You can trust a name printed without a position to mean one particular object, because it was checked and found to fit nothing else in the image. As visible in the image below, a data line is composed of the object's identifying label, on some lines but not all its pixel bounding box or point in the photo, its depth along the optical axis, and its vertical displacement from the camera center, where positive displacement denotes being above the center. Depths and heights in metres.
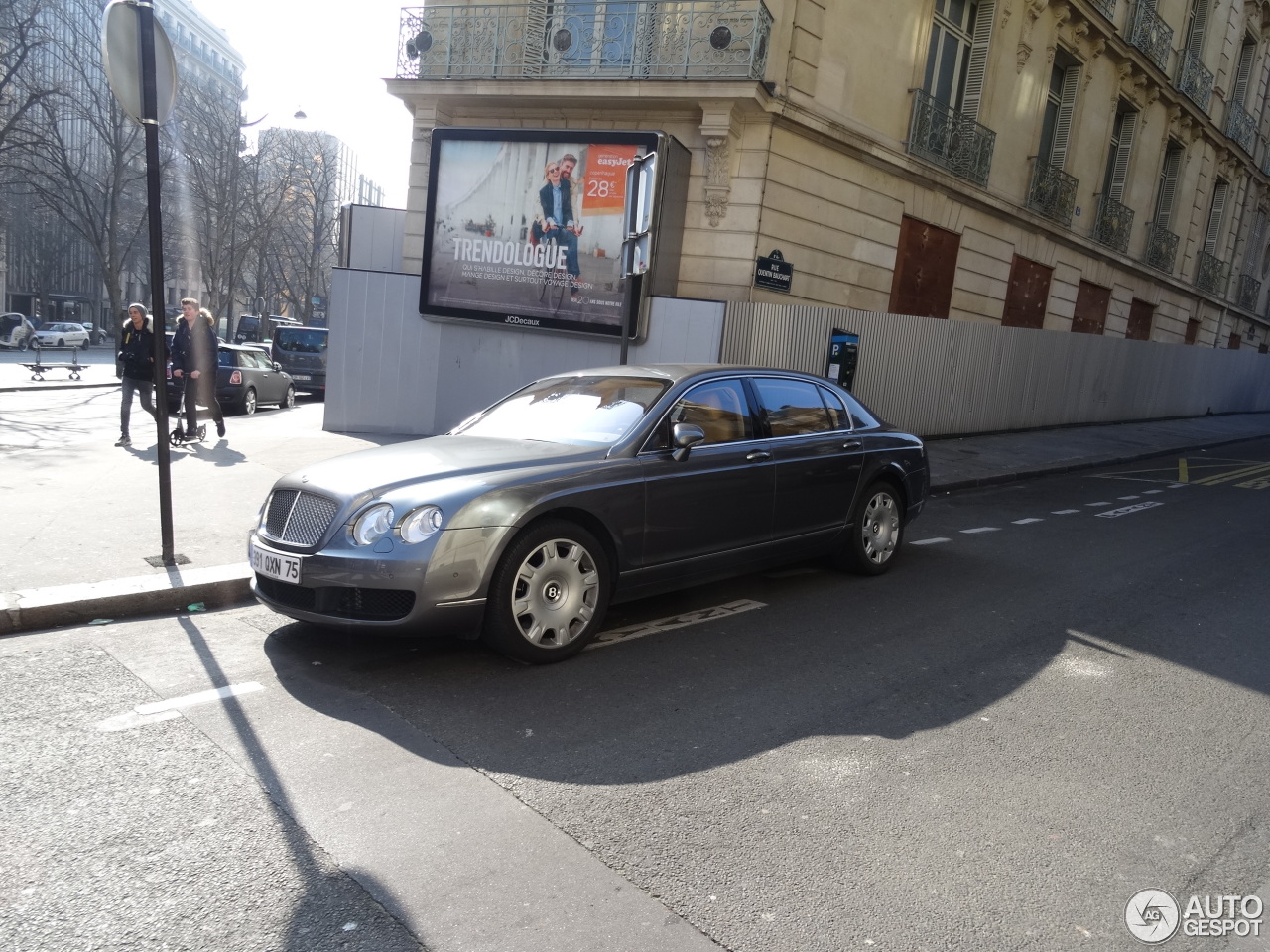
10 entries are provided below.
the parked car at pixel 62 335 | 48.22 -3.96
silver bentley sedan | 4.58 -1.06
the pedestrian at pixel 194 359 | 12.28 -1.14
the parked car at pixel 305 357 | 25.00 -1.94
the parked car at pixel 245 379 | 17.97 -1.97
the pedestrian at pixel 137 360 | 11.84 -1.17
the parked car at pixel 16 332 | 47.19 -3.95
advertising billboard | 12.97 +1.07
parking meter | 14.34 -0.27
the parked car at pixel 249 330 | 41.94 -2.37
